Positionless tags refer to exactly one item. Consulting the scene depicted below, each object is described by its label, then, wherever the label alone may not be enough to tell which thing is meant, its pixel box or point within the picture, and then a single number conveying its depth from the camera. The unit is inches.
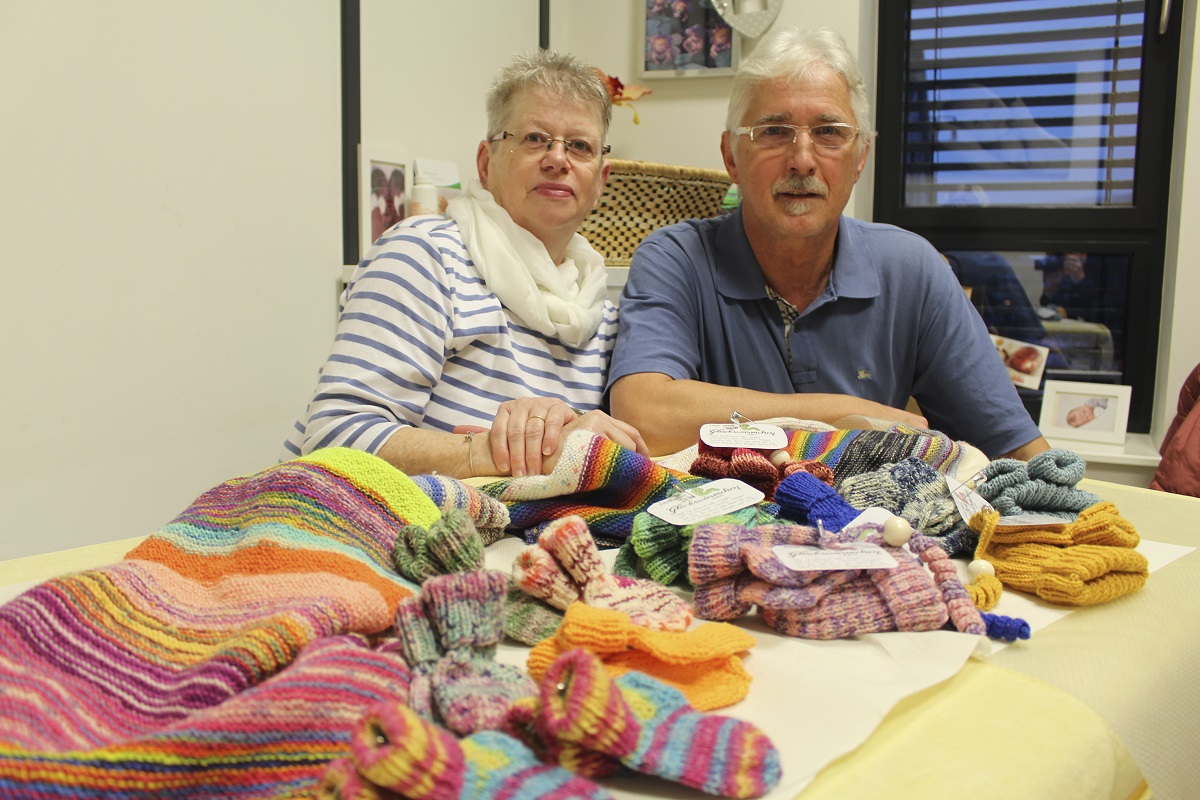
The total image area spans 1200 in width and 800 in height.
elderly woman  48.9
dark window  114.8
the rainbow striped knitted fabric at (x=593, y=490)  32.7
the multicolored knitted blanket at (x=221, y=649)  17.0
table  19.7
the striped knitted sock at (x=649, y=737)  17.6
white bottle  103.0
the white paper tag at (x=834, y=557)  25.3
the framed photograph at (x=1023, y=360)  120.3
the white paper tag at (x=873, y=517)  30.2
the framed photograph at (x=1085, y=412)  112.1
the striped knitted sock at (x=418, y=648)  20.0
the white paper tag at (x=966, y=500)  33.1
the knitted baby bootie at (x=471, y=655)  19.2
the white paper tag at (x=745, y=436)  39.5
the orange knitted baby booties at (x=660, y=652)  21.7
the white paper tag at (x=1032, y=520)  31.8
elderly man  64.6
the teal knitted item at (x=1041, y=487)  32.9
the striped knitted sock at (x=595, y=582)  25.1
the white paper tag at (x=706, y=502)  29.6
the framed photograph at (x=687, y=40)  125.7
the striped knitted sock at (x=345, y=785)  16.2
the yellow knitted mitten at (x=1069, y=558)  29.2
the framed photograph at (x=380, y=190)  96.1
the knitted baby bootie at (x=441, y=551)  26.7
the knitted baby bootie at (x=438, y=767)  15.8
